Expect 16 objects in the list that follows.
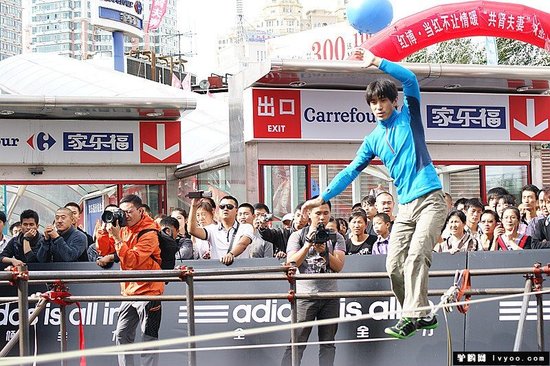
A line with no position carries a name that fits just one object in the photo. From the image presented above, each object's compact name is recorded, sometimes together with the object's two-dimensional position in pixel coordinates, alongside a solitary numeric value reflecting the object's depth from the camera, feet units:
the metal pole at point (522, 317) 25.62
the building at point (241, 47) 376.48
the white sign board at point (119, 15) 153.48
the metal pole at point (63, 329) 26.61
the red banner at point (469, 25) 49.16
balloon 46.01
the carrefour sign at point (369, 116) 46.03
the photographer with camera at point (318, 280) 27.66
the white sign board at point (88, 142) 50.47
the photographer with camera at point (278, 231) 30.53
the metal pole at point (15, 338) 23.57
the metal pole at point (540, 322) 25.39
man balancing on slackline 20.93
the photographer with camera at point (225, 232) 30.68
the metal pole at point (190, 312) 24.68
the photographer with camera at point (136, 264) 28.12
